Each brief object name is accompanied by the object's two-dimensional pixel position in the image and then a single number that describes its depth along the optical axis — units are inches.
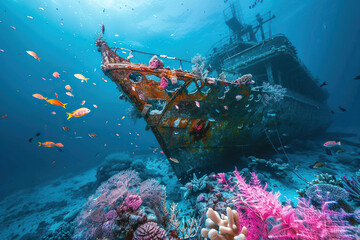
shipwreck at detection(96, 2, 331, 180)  165.9
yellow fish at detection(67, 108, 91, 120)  187.1
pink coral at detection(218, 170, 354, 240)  57.6
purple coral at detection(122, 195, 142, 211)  113.7
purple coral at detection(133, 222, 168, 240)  83.7
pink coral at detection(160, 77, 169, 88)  164.9
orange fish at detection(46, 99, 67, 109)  206.8
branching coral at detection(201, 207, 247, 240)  61.1
